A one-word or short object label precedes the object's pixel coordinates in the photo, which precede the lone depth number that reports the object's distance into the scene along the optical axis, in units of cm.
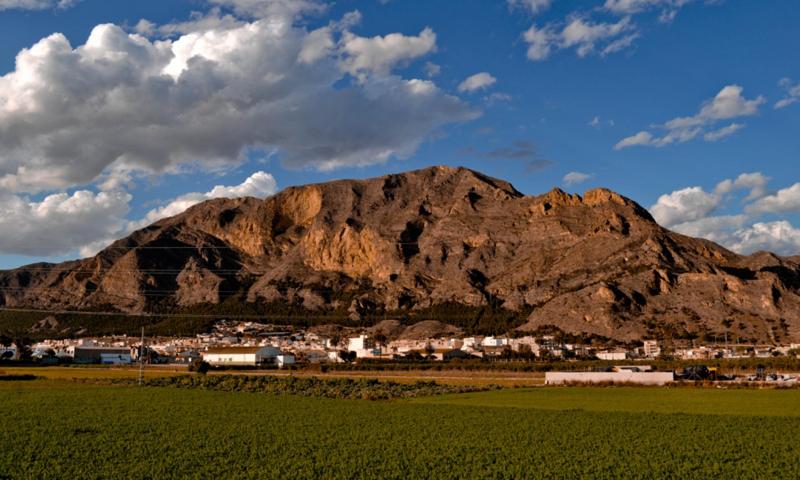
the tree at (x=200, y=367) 12990
